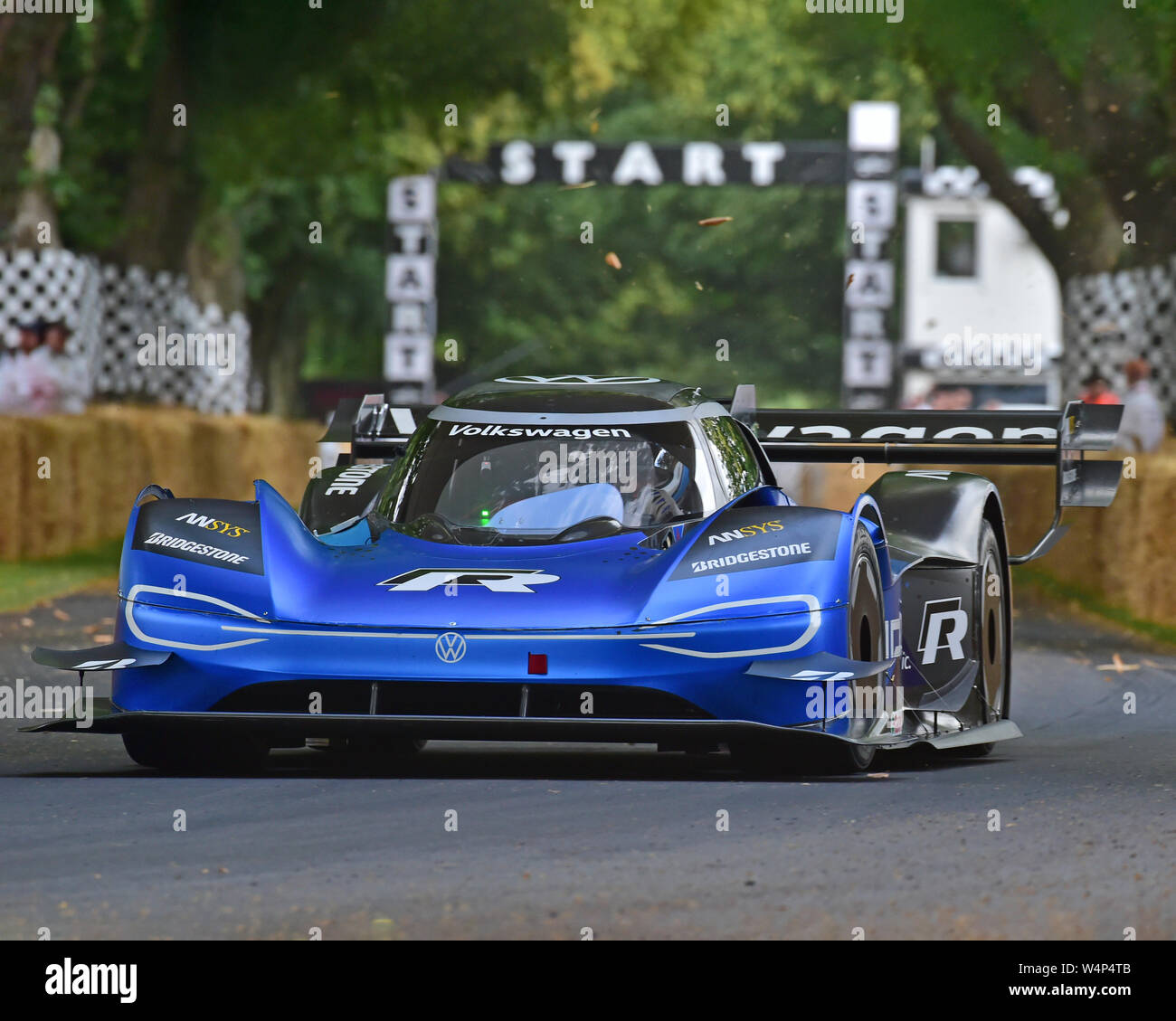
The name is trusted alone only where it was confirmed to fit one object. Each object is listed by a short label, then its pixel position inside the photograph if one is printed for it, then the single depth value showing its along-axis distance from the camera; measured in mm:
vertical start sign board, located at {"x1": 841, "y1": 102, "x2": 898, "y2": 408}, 30516
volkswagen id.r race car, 7836
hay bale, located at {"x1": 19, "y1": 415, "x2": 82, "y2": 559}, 20234
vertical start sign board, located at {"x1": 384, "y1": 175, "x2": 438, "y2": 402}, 30391
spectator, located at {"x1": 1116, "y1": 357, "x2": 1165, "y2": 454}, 19953
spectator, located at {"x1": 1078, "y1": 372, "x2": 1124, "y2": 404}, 20172
